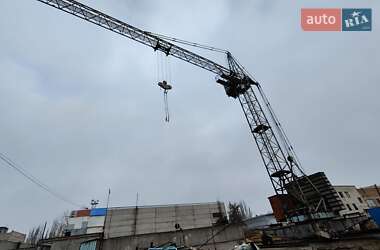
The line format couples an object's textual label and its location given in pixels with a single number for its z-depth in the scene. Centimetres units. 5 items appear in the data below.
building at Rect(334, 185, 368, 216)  2927
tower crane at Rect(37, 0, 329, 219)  1639
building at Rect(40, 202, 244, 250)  1536
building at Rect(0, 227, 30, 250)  2234
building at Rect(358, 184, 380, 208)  3216
